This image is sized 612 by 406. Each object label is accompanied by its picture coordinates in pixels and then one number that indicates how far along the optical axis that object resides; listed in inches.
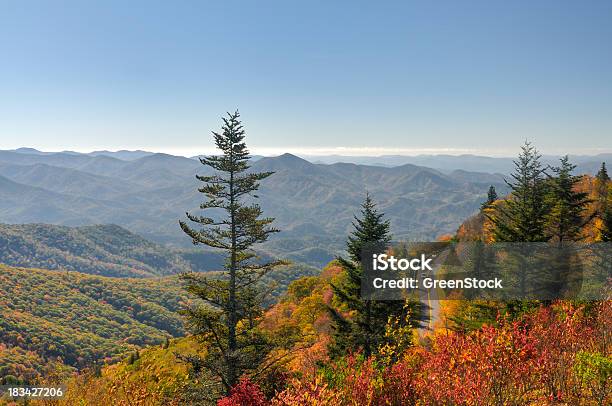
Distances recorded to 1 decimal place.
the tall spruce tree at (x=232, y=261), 747.4
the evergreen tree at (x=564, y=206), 1104.2
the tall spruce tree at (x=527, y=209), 957.2
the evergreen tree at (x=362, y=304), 934.4
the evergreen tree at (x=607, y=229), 1038.4
